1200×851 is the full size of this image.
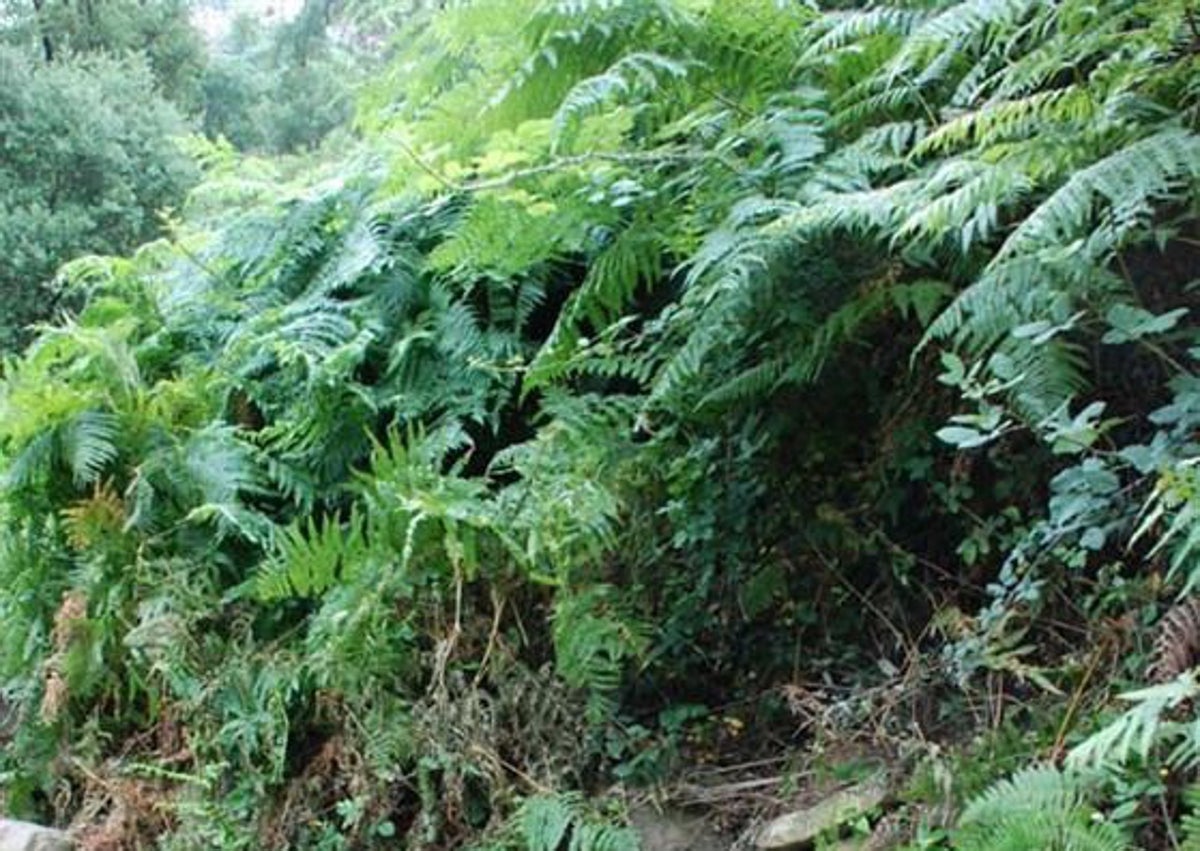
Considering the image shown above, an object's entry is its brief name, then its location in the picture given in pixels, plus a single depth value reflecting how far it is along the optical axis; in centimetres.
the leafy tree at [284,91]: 1017
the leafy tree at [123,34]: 833
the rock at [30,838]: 236
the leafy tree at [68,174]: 623
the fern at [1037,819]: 115
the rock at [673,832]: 172
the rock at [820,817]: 151
